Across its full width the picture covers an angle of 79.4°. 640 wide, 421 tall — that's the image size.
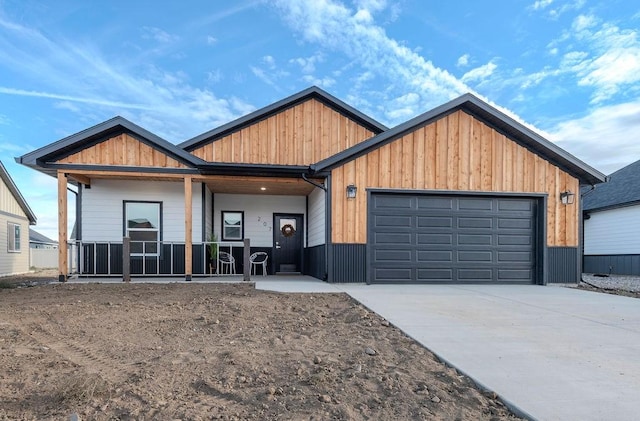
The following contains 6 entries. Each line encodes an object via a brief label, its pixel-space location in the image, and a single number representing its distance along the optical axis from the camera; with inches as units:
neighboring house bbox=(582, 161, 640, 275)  611.2
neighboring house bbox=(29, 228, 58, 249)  1115.9
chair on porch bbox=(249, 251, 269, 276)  486.2
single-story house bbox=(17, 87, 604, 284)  367.6
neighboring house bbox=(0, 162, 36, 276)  594.9
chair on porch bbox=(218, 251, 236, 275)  464.5
